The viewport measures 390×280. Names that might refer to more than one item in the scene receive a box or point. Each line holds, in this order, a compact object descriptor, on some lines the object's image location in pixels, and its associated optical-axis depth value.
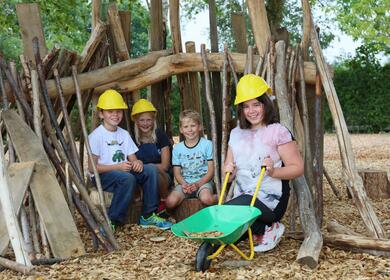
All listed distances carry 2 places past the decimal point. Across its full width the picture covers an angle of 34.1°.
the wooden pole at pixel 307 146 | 5.52
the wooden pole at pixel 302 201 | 4.13
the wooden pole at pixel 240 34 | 6.66
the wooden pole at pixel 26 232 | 4.57
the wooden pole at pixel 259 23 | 6.00
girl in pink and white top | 4.39
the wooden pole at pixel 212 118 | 5.56
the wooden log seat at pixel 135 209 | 5.88
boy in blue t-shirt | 5.71
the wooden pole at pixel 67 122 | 5.36
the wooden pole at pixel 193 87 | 6.50
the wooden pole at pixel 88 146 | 5.16
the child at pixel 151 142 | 6.09
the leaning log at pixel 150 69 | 5.97
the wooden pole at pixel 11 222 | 4.07
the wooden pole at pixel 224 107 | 5.65
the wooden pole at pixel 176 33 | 6.36
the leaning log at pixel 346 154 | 4.74
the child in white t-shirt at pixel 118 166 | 5.49
